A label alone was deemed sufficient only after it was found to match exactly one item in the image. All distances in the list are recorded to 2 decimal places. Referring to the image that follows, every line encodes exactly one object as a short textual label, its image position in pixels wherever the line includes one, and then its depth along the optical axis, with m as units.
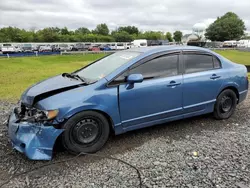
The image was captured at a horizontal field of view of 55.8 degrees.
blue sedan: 3.28
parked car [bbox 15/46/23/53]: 40.48
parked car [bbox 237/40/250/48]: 77.62
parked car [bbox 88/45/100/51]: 49.41
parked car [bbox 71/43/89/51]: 48.63
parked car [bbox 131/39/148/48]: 60.85
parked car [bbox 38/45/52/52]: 44.04
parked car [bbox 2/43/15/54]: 39.75
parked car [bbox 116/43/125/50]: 53.03
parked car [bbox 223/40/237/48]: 63.73
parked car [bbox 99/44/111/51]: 51.24
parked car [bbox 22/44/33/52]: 44.20
